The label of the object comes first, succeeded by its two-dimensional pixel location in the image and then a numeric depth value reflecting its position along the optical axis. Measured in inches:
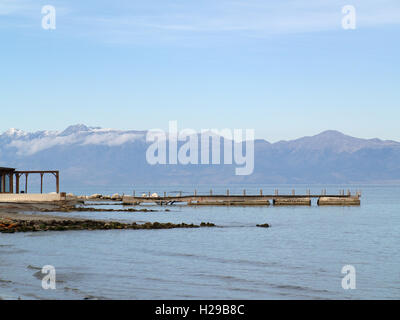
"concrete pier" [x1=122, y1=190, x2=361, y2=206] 4065.0
